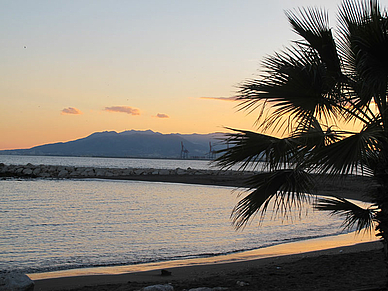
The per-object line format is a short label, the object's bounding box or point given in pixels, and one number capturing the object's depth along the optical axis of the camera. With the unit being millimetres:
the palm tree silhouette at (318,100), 5188
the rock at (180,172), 56119
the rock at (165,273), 8258
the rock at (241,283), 6499
